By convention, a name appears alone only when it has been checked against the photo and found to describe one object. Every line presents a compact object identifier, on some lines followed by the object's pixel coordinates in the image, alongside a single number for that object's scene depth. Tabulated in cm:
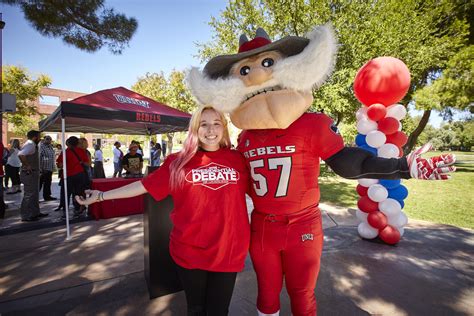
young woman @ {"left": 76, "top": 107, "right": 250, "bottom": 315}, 156
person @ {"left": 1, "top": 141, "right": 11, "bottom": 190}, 923
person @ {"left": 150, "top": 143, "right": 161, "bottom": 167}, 1122
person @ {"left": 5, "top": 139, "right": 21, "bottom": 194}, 903
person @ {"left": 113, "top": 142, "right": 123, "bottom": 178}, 1174
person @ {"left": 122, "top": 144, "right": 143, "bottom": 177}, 707
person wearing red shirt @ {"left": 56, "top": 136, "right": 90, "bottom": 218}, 543
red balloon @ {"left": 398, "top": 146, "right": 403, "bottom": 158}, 359
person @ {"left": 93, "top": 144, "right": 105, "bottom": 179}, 931
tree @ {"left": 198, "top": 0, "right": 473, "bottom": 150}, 1031
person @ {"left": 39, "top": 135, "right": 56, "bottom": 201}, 688
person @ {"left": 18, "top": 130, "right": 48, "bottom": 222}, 518
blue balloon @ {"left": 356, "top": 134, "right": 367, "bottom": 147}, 384
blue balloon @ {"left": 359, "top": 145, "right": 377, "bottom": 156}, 368
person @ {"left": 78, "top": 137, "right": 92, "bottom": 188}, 581
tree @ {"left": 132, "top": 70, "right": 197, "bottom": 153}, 1894
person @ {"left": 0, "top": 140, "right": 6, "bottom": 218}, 553
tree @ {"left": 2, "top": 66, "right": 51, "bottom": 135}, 1795
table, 560
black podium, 255
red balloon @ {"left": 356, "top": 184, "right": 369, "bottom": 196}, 394
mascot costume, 163
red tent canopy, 438
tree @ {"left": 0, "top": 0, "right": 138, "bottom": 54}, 508
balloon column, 334
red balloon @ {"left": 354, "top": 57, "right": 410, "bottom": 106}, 329
